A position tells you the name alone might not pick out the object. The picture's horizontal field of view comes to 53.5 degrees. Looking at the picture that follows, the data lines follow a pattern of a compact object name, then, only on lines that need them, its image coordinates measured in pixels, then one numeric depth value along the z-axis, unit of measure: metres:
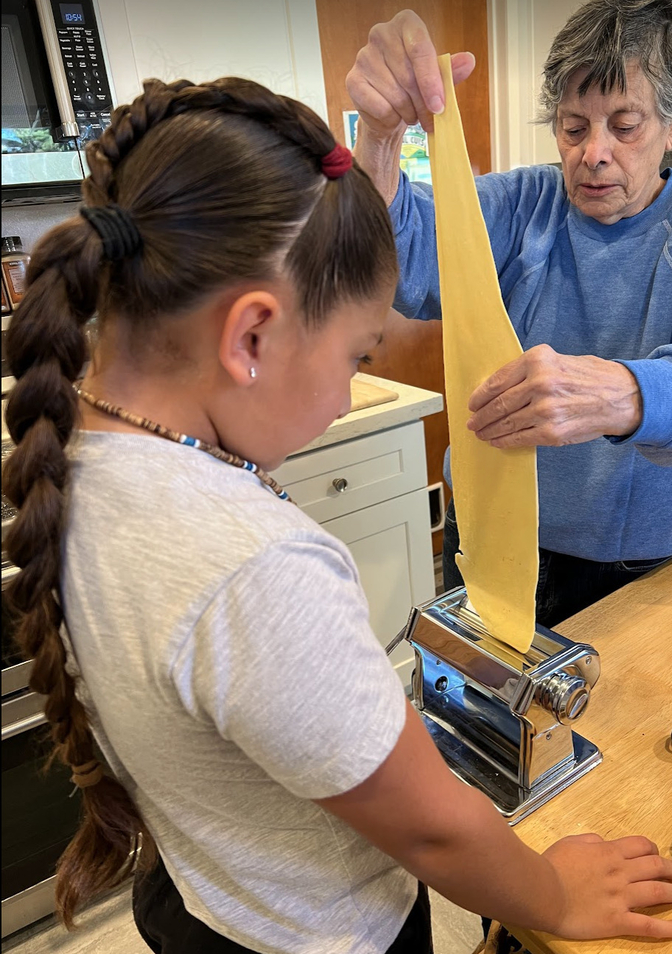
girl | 0.36
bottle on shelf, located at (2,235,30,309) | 1.40
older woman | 0.65
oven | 1.27
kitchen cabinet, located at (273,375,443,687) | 1.49
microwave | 0.81
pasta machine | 0.59
